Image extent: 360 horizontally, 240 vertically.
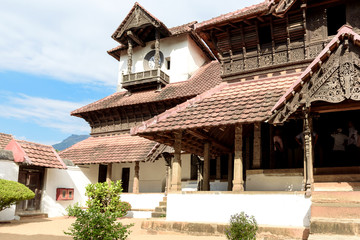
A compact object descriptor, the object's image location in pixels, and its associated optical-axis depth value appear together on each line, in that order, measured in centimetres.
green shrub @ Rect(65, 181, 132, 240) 692
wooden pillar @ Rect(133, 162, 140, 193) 1867
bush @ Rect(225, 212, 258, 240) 720
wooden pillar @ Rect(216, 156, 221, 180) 1639
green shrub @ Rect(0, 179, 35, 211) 1224
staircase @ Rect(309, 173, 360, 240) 693
